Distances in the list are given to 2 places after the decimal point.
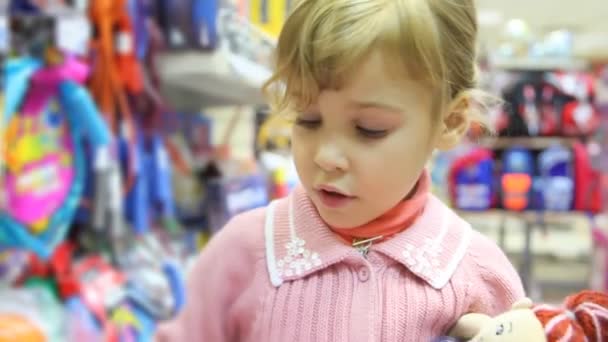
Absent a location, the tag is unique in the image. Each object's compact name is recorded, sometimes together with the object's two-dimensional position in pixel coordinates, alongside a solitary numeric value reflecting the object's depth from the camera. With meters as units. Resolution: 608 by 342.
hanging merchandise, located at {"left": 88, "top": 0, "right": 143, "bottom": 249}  1.14
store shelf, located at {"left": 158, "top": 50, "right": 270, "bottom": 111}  1.23
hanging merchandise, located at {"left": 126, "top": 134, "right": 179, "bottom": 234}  1.23
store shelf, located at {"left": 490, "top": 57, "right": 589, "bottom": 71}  3.66
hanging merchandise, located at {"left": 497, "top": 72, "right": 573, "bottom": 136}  3.15
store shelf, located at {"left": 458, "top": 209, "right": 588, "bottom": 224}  3.01
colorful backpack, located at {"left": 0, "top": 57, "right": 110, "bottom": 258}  1.00
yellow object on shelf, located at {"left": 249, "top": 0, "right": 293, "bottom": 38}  1.39
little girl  0.55
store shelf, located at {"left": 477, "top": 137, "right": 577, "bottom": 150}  3.28
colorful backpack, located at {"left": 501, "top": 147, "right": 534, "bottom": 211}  3.00
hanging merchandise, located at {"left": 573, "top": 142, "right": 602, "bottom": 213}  2.93
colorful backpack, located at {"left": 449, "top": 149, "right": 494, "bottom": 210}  2.95
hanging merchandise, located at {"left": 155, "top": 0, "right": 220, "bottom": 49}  1.22
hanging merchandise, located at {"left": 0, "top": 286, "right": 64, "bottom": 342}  0.99
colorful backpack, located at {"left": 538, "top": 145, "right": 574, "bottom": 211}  2.97
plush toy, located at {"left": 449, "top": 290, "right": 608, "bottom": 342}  0.49
